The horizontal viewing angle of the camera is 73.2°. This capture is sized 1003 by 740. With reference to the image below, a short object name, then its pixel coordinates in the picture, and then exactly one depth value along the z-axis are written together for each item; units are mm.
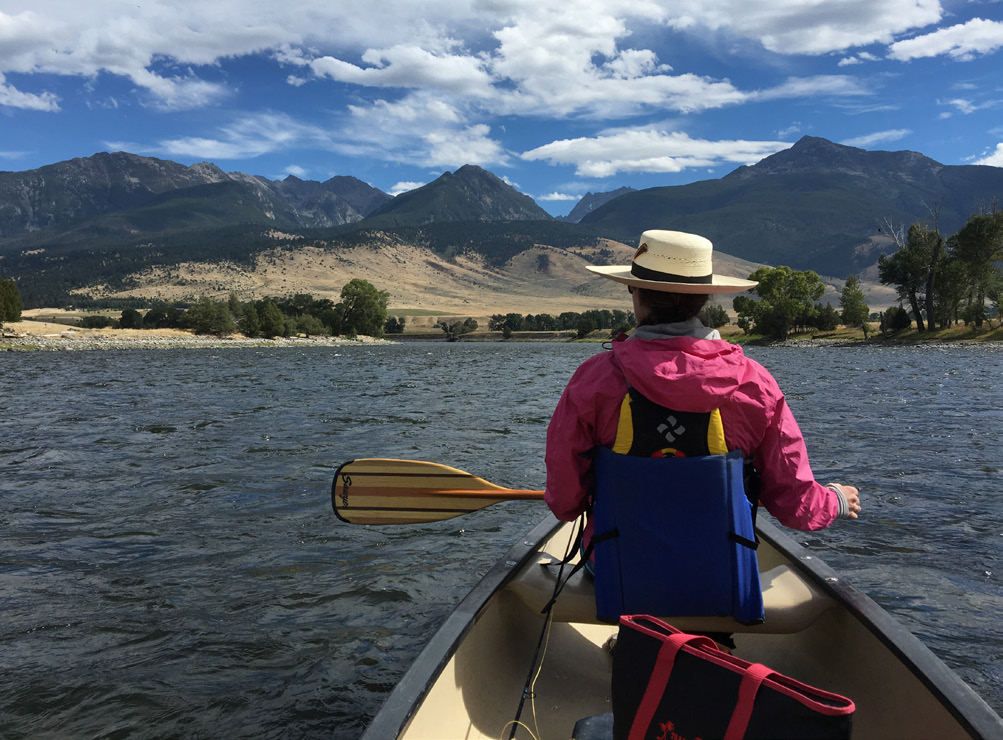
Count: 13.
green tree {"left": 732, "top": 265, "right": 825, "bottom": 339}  93438
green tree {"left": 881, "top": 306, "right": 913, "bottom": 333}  82375
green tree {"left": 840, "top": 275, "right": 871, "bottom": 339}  89438
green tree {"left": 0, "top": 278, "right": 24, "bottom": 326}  76688
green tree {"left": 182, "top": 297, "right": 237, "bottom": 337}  101625
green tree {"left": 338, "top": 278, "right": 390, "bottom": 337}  132125
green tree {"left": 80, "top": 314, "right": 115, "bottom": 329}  111938
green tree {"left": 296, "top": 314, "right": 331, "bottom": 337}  118938
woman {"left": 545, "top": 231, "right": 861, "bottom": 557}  2924
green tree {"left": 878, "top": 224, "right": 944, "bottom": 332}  79312
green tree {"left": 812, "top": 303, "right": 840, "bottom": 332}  94125
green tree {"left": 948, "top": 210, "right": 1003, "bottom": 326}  73125
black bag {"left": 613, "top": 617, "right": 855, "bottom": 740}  2031
